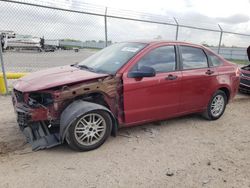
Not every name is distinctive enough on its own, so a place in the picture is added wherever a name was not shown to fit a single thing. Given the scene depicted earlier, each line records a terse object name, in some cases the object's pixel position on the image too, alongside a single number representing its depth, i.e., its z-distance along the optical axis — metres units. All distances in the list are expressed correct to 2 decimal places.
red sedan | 2.81
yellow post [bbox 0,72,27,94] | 5.36
